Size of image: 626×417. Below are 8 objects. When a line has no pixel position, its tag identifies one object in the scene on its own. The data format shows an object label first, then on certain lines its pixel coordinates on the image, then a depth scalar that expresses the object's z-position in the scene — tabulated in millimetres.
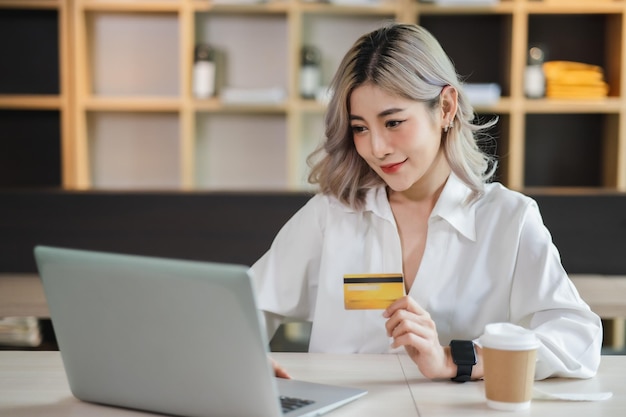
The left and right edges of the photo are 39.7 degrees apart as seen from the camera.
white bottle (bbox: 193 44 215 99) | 3715
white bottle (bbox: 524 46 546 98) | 3654
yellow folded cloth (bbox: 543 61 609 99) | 3666
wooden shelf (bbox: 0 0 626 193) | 3668
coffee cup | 1340
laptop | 1159
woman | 1927
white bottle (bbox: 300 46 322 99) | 3701
